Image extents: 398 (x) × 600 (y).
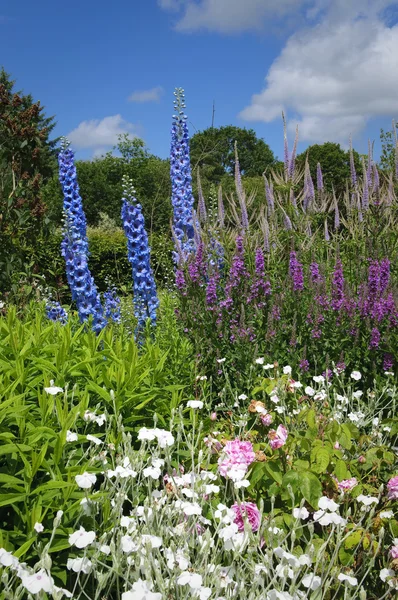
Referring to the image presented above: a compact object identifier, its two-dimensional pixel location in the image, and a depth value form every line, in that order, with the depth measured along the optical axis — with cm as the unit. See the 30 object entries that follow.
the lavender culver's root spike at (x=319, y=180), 780
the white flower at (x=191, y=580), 162
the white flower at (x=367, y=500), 211
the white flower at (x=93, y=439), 227
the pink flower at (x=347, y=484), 233
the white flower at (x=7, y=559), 162
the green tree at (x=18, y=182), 672
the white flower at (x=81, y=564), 174
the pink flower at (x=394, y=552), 208
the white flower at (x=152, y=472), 204
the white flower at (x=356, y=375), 350
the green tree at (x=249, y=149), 5275
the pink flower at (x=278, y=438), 243
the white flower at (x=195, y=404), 256
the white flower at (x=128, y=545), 180
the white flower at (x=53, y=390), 236
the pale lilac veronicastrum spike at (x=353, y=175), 778
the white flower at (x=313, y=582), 179
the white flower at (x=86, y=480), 186
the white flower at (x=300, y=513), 191
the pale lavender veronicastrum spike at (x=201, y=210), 614
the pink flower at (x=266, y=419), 281
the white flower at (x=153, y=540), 179
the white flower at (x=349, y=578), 183
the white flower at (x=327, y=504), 194
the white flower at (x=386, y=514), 228
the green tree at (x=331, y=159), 3152
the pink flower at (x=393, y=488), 235
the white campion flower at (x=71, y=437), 227
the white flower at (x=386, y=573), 198
